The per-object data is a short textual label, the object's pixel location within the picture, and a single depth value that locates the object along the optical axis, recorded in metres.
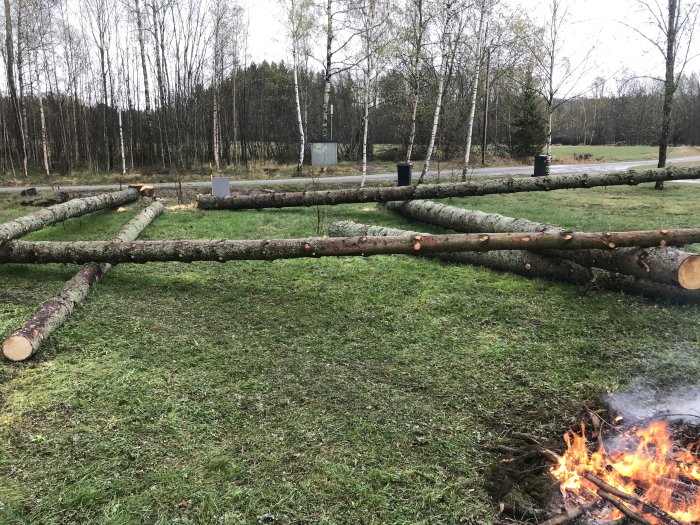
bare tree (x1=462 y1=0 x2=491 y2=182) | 16.30
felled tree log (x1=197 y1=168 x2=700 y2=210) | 10.52
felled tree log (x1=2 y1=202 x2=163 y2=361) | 4.44
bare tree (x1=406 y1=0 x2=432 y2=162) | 15.46
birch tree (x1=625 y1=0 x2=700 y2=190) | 15.52
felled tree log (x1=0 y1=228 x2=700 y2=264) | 5.61
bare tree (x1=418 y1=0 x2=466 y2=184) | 16.14
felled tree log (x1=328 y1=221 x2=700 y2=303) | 5.82
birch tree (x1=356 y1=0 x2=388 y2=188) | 17.59
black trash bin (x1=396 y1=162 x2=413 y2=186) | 15.30
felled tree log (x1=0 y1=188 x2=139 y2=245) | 7.60
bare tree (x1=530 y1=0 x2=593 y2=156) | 19.91
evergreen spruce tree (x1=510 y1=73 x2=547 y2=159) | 29.50
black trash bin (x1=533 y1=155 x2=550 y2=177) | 19.33
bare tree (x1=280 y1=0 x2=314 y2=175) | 21.23
